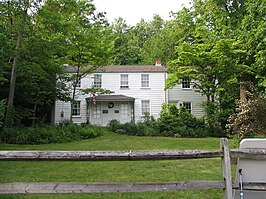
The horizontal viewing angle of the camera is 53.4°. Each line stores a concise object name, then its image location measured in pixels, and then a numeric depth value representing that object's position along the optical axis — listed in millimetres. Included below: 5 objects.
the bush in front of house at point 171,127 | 17728
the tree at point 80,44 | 15047
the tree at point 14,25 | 13270
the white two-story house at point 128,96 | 23672
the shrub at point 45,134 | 13324
